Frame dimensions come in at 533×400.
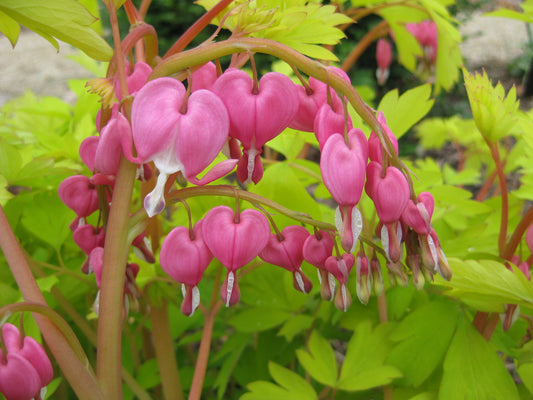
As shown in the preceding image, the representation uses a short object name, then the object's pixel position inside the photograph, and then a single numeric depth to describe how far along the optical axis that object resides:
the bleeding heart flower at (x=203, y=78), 0.34
